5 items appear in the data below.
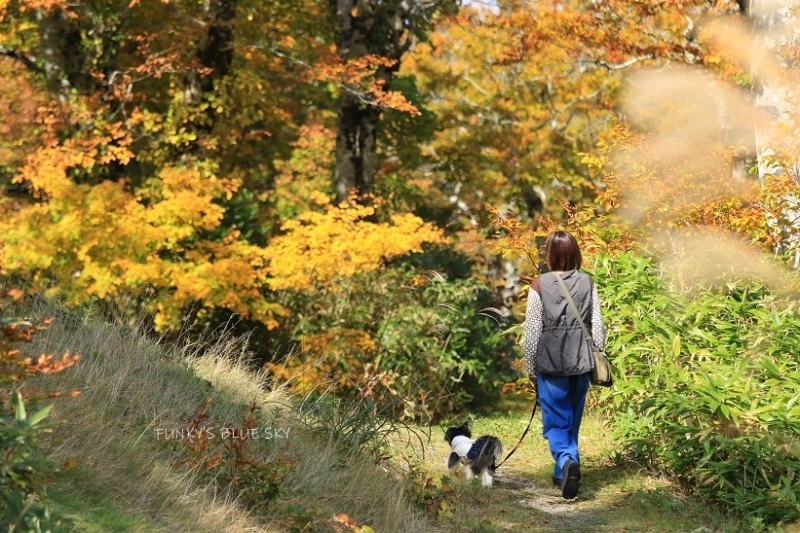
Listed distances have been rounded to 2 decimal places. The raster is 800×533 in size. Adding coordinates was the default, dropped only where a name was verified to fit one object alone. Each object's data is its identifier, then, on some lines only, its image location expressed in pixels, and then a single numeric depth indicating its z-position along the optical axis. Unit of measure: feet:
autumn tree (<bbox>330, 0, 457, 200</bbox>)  94.12
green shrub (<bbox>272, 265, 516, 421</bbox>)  68.54
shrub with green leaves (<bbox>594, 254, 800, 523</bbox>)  39.29
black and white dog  46.83
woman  43.45
